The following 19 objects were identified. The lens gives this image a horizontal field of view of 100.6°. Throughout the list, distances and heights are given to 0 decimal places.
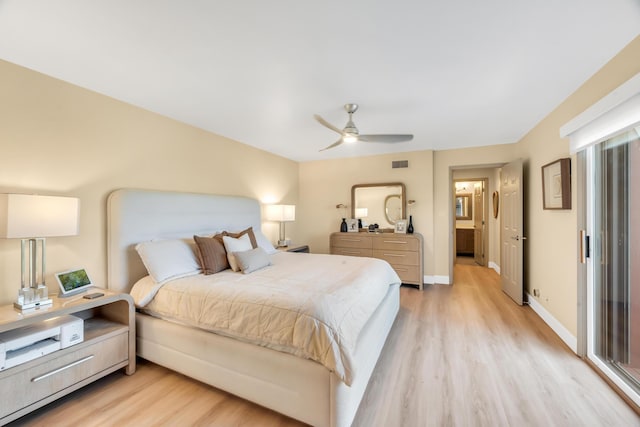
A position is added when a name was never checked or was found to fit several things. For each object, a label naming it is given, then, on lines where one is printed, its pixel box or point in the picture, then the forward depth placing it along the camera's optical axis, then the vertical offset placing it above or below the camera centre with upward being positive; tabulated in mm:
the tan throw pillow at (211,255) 2559 -405
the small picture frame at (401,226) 4691 -226
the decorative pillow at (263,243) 3543 -388
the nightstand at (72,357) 1586 -982
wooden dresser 4426 -627
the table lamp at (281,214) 4500 -2
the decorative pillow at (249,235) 3134 -250
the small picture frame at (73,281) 2025 -529
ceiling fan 2719 +831
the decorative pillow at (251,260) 2571 -459
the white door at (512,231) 3647 -277
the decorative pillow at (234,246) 2652 -341
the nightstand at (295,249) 4251 -572
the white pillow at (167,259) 2326 -415
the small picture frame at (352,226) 5082 -239
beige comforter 1564 -644
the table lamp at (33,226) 1653 -72
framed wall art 2529 +291
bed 1547 -947
